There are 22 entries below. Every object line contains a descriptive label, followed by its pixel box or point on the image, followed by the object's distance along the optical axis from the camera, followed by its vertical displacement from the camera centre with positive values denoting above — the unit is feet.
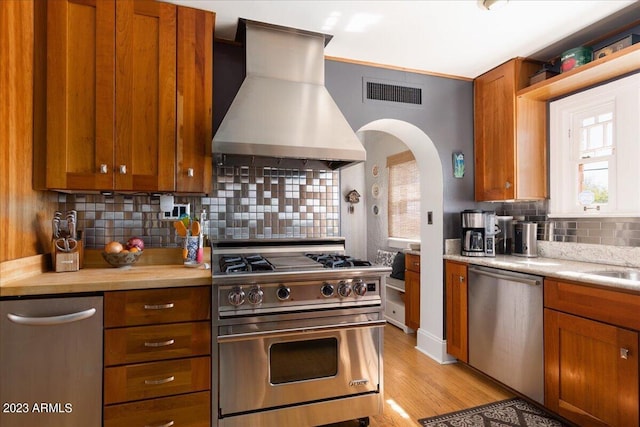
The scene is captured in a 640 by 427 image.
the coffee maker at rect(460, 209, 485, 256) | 9.36 -0.44
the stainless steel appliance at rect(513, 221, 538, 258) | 9.23 -0.60
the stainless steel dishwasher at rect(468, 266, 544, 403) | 7.15 -2.51
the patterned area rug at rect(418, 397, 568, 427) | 6.79 -4.04
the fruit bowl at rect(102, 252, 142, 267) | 6.59 -0.77
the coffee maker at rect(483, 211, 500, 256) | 9.33 -0.55
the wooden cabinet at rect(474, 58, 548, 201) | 9.02 +2.11
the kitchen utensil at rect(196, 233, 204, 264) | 7.02 -0.70
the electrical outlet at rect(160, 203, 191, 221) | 7.59 +0.12
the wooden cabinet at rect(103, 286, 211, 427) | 5.39 -2.23
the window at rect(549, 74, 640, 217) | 7.44 +1.53
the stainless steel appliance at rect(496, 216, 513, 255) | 9.94 -0.55
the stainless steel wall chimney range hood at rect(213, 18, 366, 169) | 6.57 +2.25
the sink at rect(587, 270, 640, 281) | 7.00 -1.17
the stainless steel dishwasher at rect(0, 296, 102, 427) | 4.98 -2.13
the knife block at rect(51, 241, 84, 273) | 6.24 -0.77
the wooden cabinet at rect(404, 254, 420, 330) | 11.46 -2.50
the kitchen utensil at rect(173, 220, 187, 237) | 7.09 -0.22
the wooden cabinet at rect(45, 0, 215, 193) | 6.12 +2.25
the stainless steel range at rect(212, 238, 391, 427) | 5.85 -2.23
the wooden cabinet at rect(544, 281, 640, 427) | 5.60 -2.55
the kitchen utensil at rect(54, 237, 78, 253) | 6.25 -0.48
